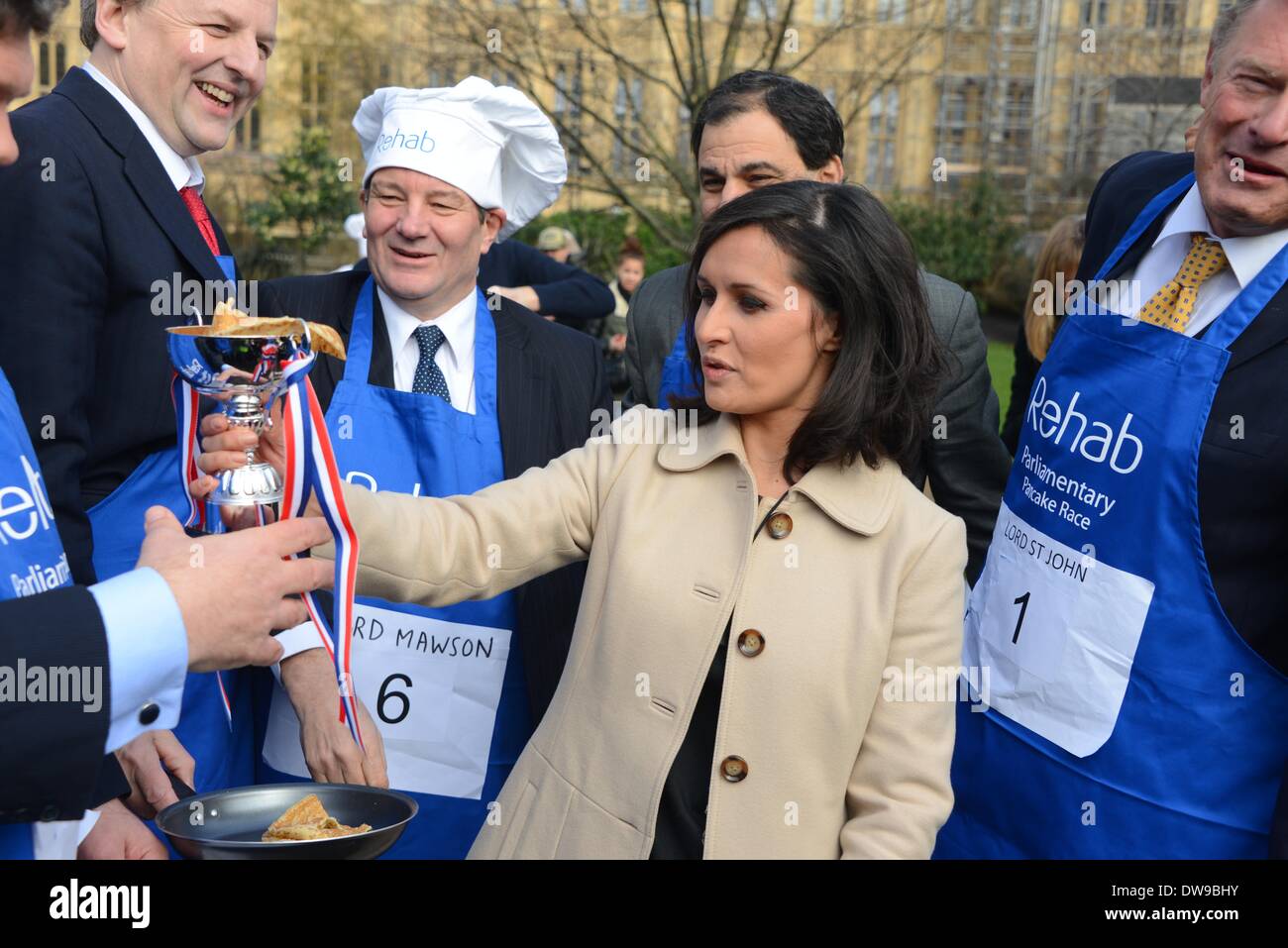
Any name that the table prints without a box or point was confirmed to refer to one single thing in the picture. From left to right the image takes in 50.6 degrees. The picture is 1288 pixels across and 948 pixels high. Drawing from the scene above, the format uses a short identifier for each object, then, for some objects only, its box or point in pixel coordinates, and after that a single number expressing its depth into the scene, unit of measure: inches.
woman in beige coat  87.3
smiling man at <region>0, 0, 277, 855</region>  91.5
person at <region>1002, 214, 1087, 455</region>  150.6
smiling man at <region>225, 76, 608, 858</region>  115.4
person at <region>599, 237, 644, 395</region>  425.1
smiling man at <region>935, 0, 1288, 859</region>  89.7
